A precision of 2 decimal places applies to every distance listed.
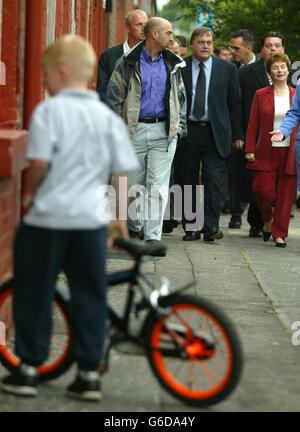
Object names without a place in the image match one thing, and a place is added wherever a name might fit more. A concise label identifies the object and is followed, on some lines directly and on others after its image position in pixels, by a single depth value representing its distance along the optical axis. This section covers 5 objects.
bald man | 18.81
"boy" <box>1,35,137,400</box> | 9.55
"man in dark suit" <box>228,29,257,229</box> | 25.00
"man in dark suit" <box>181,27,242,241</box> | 21.64
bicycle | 9.84
